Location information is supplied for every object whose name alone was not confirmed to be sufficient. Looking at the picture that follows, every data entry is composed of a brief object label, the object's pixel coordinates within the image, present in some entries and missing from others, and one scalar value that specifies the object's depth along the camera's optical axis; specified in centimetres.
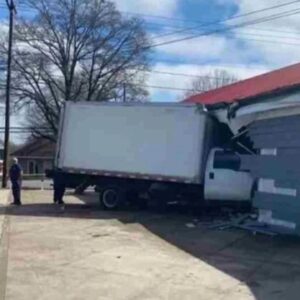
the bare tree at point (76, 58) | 3035
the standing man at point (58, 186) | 1337
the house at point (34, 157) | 5426
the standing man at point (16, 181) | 1387
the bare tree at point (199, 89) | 3860
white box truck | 1139
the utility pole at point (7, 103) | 2322
